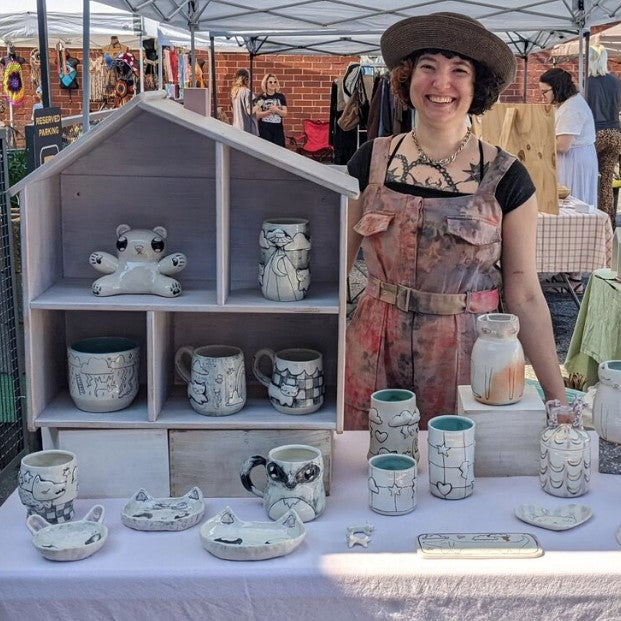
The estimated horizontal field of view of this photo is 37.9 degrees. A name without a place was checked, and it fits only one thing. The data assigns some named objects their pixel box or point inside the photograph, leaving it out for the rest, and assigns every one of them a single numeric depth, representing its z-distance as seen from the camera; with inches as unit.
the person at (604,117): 273.0
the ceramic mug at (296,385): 57.7
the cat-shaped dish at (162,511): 52.4
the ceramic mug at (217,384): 57.2
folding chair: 441.1
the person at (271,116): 382.0
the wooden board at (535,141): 170.9
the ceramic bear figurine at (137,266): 57.3
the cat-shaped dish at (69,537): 48.4
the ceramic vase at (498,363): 58.4
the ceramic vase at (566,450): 56.1
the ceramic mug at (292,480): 52.4
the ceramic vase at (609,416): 58.8
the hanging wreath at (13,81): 445.0
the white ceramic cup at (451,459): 55.4
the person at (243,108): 382.8
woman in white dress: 230.4
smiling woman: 70.7
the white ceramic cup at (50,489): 52.1
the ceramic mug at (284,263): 56.8
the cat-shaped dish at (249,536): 48.6
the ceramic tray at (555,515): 52.6
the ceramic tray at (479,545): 48.8
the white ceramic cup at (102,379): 57.4
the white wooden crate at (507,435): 58.8
